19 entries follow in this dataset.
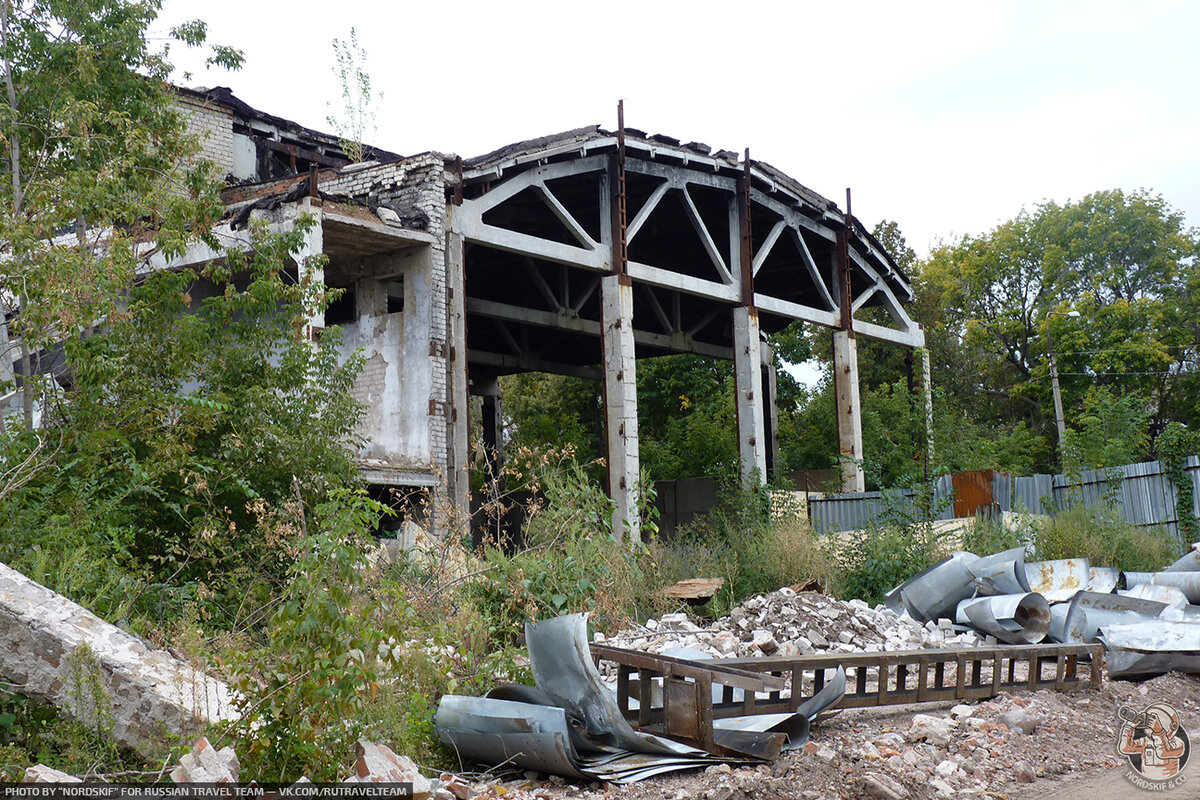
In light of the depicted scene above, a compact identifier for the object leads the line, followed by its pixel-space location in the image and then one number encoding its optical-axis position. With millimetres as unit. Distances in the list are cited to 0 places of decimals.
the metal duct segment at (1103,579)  11430
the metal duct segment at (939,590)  11000
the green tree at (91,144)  9797
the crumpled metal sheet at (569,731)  5703
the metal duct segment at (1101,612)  9828
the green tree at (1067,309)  34750
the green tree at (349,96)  17109
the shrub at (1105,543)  12641
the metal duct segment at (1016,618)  10109
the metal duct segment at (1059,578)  11555
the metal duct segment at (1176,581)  10672
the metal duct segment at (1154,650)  9086
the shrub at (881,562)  12133
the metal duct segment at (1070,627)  9805
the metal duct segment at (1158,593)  10656
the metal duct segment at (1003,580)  10938
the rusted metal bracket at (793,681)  6223
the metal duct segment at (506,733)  5637
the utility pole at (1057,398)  26642
